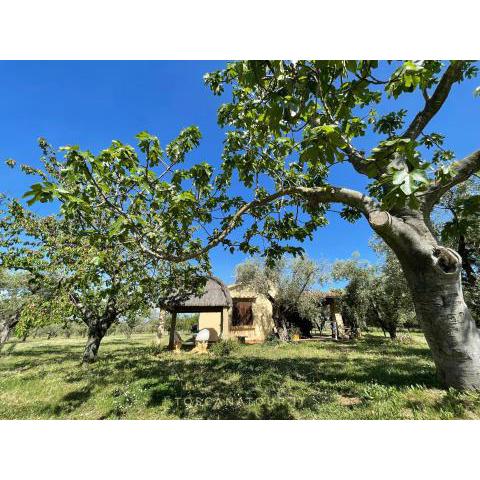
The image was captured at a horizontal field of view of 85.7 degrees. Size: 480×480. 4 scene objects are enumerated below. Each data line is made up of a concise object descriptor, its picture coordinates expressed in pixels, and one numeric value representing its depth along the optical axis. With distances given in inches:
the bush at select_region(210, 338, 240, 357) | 648.8
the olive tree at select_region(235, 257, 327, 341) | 973.2
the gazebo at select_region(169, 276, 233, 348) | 776.9
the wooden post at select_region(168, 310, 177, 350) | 756.0
